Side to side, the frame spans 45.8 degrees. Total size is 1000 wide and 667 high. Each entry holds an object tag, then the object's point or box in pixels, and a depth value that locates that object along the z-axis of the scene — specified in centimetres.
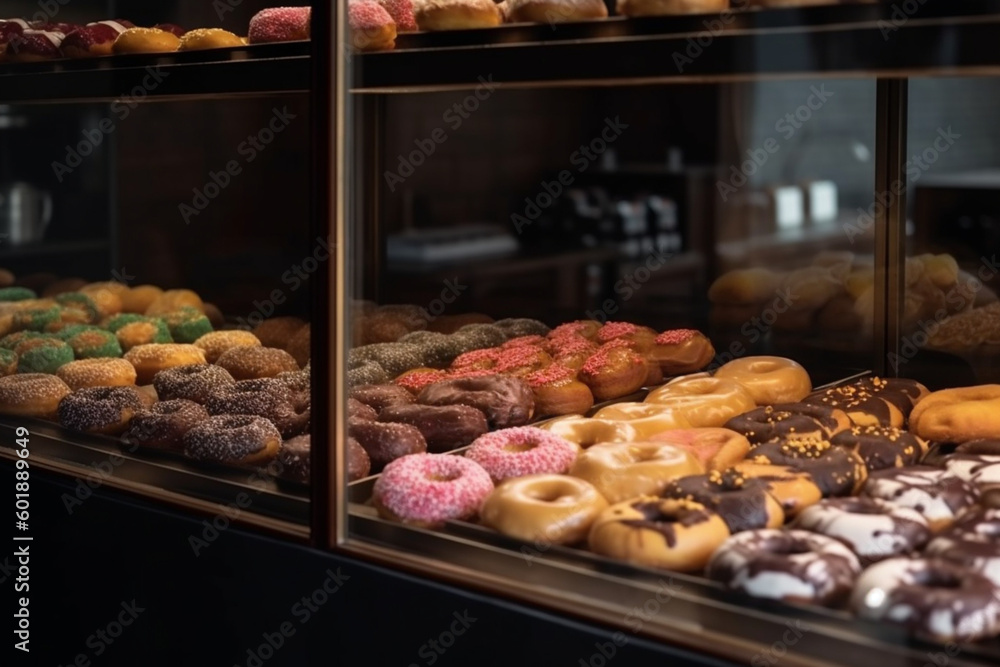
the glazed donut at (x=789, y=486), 130
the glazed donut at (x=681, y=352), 198
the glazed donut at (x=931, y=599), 99
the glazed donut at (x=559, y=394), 179
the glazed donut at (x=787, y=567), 107
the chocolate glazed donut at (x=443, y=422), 162
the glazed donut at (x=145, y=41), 192
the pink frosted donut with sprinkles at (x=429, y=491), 134
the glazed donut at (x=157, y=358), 215
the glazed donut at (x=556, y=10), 135
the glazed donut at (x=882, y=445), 143
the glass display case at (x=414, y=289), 115
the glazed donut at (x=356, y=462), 143
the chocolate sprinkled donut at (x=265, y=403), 169
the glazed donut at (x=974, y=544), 107
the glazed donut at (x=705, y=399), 168
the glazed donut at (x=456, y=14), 153
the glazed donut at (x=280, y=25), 173
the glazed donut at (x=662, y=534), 117
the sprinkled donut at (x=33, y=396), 194
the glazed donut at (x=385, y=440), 150
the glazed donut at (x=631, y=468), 136
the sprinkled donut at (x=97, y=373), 203
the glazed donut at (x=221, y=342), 225
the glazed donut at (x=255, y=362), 208
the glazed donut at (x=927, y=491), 125
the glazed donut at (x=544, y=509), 126
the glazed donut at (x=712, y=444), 146
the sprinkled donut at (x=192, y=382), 193
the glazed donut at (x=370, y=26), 139
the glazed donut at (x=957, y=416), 155
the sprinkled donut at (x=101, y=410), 182
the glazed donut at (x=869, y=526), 117
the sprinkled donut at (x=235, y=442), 160
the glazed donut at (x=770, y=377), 180
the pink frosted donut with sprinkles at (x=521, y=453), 145
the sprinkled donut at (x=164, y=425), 171
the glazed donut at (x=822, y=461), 134
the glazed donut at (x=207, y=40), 178
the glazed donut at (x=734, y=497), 124
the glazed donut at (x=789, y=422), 153
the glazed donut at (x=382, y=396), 169
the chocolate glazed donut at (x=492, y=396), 171
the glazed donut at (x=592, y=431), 156
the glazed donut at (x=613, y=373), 186
